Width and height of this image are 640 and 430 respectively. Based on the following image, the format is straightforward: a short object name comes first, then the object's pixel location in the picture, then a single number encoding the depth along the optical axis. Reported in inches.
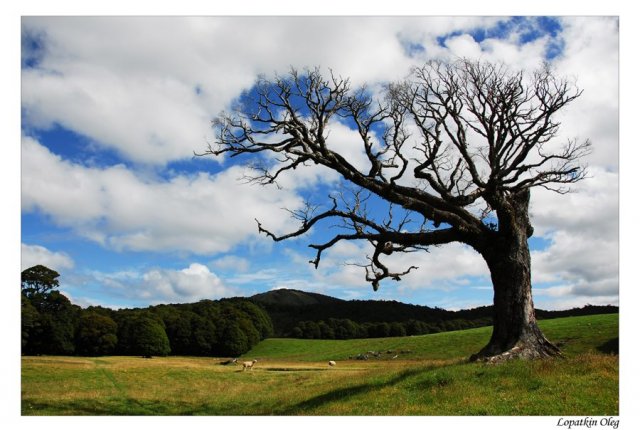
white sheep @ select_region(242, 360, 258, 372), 1921.8
